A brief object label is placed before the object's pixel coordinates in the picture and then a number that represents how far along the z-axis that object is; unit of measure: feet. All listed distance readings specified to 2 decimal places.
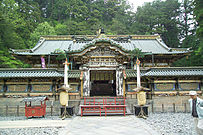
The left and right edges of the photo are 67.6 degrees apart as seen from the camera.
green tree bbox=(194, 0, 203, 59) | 56.34
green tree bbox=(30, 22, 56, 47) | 96.99
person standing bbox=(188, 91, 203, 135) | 17.06
